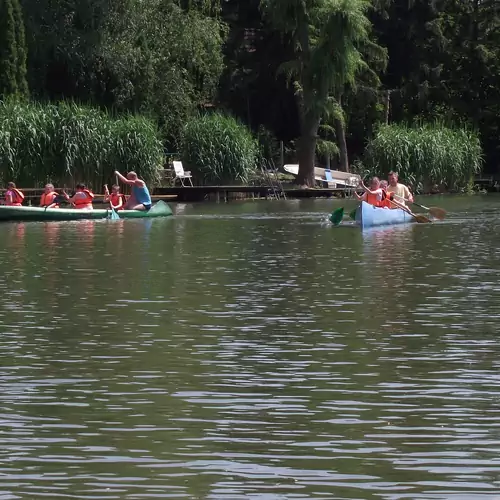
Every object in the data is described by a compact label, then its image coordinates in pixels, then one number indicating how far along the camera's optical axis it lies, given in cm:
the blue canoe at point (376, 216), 3312
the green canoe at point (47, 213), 3700
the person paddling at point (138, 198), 3884
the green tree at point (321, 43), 5781
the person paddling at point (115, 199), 3872
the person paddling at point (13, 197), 3872
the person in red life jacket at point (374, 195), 3484
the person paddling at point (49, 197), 3906
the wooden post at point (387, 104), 6875
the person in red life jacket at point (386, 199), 3512
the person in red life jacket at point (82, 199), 3838
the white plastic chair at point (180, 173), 5350
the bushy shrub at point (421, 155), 5584
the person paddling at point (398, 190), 3622
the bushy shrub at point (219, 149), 5275
